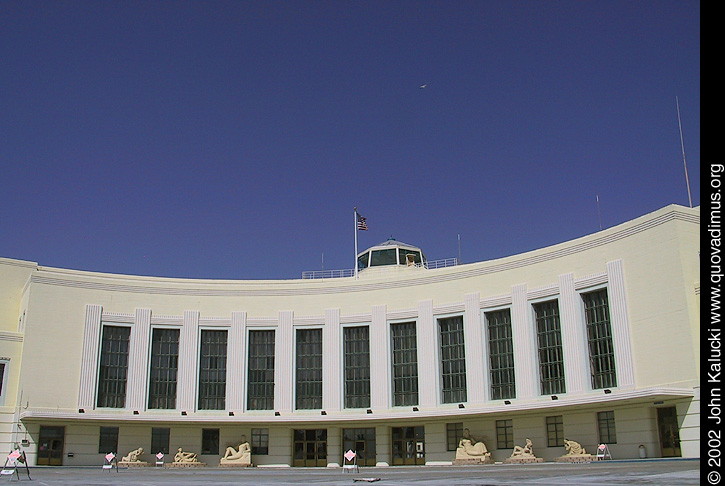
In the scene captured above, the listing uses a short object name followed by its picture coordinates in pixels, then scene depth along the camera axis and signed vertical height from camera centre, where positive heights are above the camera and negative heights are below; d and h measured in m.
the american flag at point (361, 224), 61.34 +16.56
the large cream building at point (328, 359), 43.88 +4.38
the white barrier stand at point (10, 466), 31.74 -2.08
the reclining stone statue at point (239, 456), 51.34 -2.24
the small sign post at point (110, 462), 45.06 -2.34
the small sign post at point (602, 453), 40.34 -1.93
